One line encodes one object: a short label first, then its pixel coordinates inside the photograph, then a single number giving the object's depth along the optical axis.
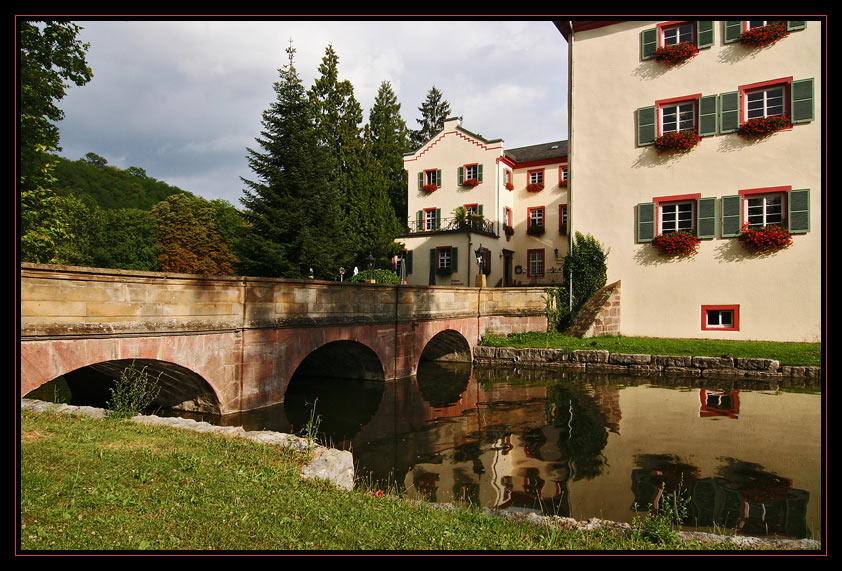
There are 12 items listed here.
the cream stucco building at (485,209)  29.39
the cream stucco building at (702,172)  16.41
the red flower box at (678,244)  17.86
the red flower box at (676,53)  18.16
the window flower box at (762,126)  16.53
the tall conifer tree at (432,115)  47.69
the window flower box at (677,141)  17.92
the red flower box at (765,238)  16.36
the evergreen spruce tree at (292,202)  22.27
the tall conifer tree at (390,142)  39.28
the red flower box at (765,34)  16.66
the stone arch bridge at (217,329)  6.70
